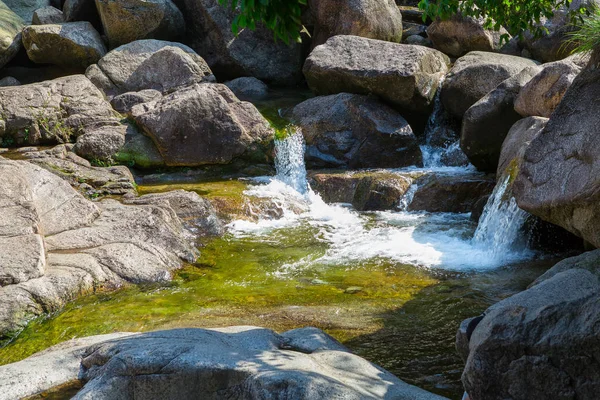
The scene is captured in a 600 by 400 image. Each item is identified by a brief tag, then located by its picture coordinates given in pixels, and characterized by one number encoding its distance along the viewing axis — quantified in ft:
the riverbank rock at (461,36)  56.03
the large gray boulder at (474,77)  44.96
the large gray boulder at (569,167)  21.31
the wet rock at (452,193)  38.01
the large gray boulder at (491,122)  37.06
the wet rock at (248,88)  59.11
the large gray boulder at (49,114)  44.62
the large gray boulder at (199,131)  43.47
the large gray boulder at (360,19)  57.77
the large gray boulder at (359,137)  45.93
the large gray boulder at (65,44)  56.80
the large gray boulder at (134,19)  59.31
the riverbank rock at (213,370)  13.09
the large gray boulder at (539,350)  12.12
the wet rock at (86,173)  36.96
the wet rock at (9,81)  58.03
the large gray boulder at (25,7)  67.51
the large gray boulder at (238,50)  62.75
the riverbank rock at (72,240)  23.75
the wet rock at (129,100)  48.26
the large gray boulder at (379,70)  46.68
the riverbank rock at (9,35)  58.34
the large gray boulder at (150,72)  54.34
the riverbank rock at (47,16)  62.44
